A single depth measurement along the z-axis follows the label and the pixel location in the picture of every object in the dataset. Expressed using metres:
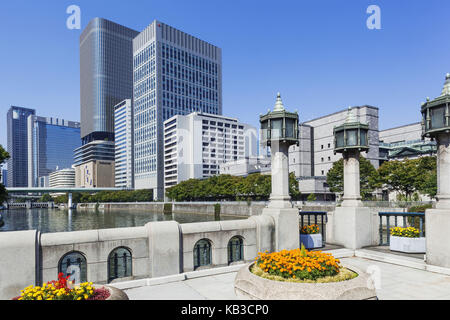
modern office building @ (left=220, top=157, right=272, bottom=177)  133.75
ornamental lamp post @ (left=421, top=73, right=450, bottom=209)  10.72
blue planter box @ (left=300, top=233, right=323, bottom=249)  14.08
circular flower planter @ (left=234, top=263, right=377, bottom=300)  6.39
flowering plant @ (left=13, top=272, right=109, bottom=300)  5.36
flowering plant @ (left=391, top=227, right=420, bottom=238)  13.20
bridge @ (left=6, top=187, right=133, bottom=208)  147.75
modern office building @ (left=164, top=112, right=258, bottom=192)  151.88
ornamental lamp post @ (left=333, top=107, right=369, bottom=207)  14.35
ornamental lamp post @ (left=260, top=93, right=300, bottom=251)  12.55
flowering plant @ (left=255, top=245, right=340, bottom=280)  7.13
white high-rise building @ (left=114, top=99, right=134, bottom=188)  192.38
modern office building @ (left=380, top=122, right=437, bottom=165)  84.16
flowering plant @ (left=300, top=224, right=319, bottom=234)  14.33
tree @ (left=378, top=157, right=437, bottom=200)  57.83
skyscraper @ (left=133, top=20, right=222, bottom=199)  166.12
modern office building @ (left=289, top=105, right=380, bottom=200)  85.44
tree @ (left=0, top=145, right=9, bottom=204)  43.59
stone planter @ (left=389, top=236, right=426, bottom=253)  13.01
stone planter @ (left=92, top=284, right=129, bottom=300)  5.79
